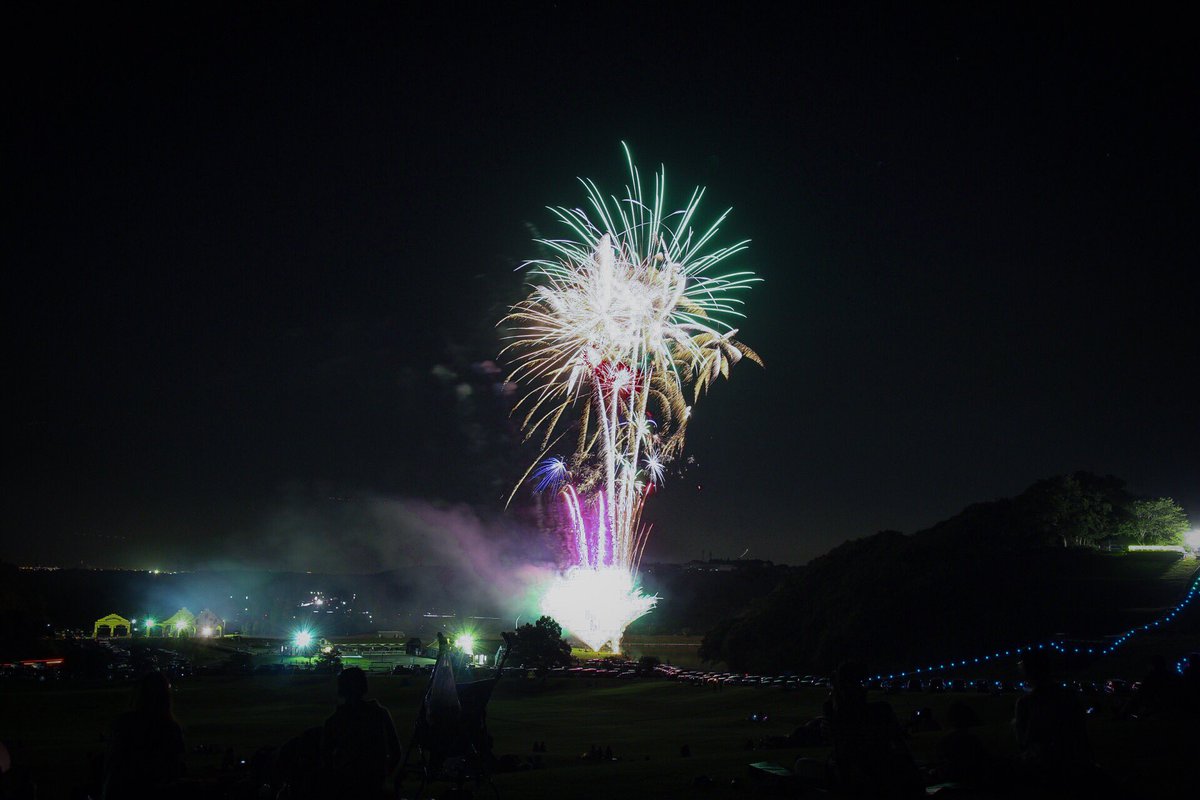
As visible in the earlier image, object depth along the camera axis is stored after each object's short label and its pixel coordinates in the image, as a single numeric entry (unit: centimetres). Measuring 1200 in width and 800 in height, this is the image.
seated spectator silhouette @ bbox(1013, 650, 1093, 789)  779
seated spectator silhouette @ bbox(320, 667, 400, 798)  780
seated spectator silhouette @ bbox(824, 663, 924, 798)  776
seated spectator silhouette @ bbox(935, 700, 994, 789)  809
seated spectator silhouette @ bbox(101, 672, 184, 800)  706
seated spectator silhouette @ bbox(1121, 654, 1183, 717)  1396
